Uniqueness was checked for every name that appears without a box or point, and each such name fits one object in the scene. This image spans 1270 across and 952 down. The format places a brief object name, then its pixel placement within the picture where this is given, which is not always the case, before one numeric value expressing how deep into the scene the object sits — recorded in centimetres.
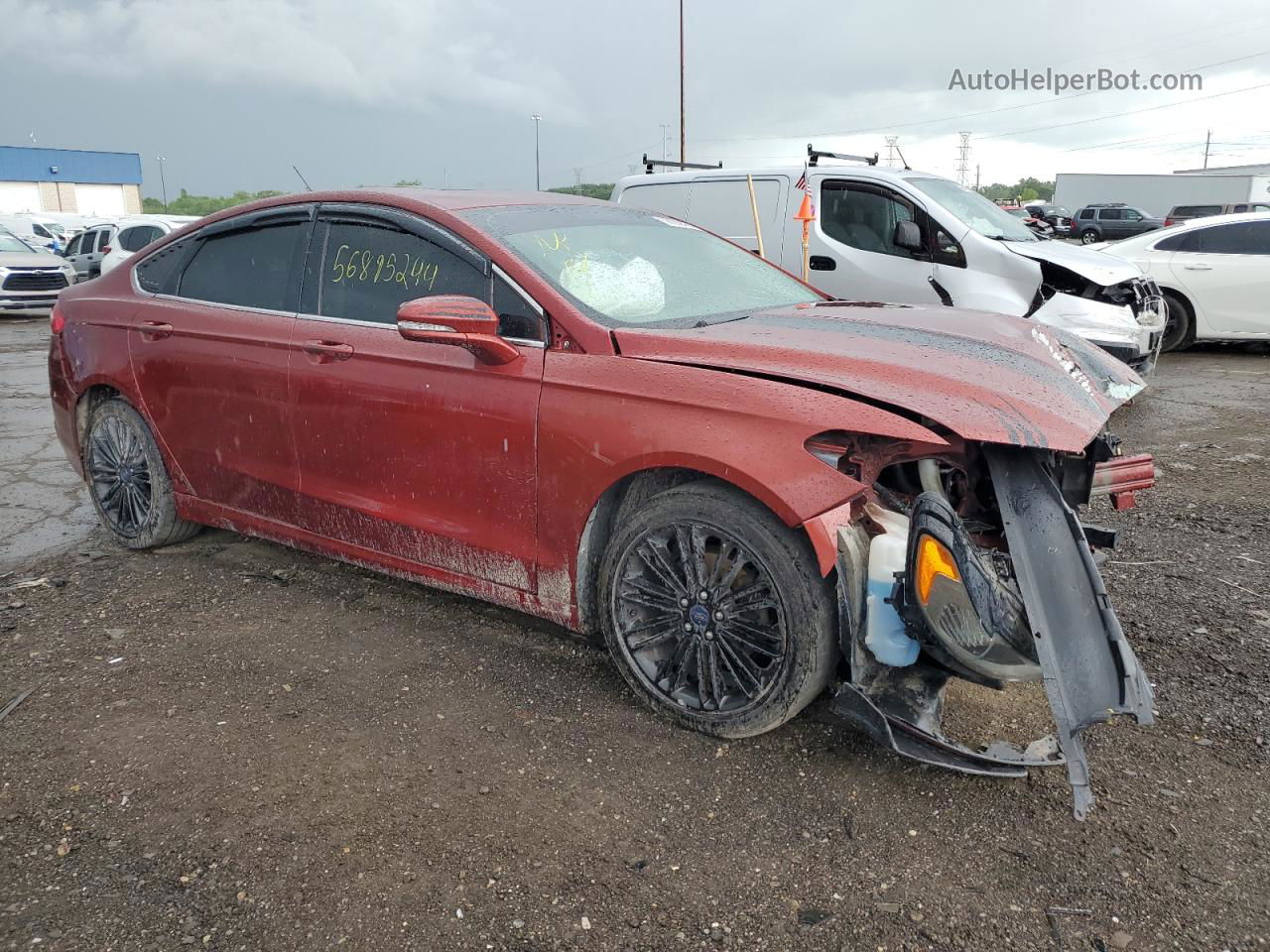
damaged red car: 247
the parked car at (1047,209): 4042
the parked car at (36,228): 2936
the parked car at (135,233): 1660
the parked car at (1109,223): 3559
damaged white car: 756
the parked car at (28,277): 1591
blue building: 6122
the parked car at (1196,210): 3359
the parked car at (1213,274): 1002
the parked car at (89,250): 1855
